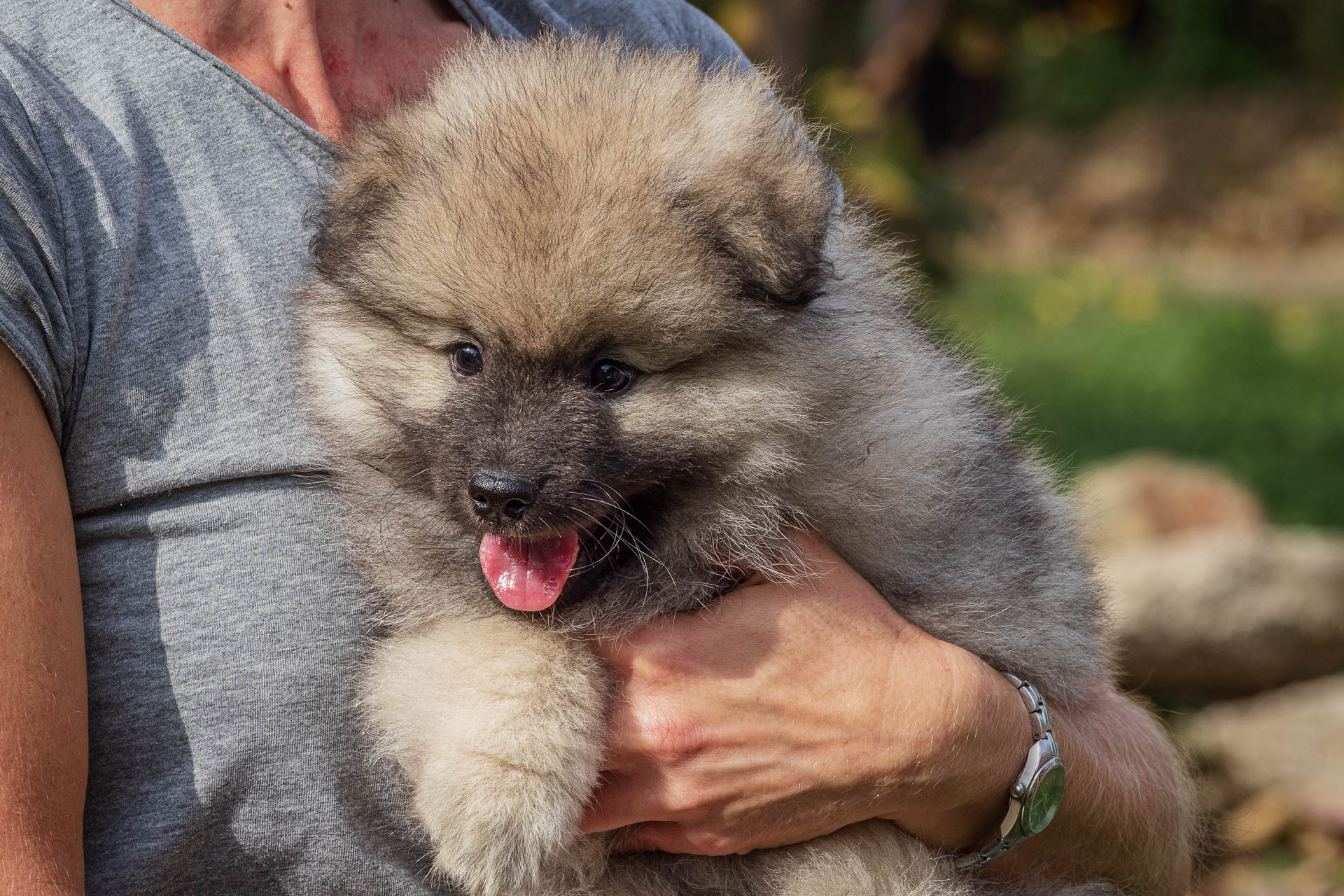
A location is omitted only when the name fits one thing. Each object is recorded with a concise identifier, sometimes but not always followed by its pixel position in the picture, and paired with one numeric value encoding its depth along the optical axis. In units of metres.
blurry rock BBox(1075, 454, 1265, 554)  6.18
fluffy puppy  1.63
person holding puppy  1.49
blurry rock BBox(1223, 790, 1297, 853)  4.59
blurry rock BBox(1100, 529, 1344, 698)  5.17
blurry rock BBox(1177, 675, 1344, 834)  4.69
